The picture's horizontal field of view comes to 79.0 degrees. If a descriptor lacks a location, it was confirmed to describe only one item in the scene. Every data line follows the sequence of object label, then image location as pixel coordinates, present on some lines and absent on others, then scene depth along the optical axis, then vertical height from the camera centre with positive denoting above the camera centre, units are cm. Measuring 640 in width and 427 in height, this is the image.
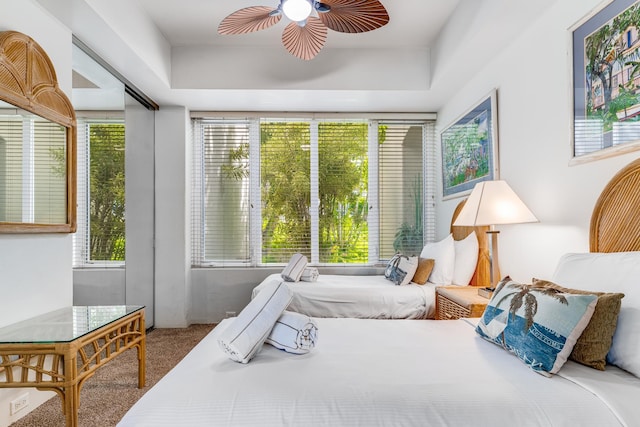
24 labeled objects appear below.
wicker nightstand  249 -60
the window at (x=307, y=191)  462 +30
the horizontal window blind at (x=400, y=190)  469 +31
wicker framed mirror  202 +42
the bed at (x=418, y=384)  116 -57
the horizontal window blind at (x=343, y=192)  466 +29
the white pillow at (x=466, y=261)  330 -40
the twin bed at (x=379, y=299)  329 -71
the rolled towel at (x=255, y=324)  149 -44
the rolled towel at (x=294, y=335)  159 -50
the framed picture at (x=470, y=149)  312 +61
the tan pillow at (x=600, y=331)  138 -42
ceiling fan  220 +121
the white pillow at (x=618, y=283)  135 -28
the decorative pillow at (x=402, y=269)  357 -51
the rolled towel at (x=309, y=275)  380 -58
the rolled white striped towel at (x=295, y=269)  373 -52
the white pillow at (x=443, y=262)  346 -43
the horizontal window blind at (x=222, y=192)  461 +29
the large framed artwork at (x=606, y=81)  176 +66
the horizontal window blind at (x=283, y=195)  463 +25
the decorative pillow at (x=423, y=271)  356 -52
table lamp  244 +4
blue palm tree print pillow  138 -41
